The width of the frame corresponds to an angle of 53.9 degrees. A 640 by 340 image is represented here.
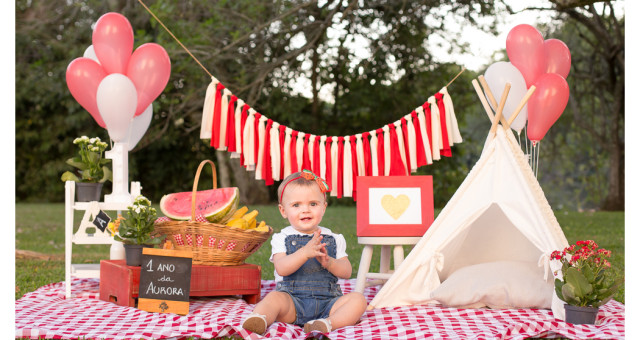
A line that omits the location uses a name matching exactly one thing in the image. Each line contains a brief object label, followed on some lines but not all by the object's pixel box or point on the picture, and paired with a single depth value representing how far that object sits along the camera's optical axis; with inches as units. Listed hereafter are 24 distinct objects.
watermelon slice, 157.4
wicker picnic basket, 154.2
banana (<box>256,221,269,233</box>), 162.5
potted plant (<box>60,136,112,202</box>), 176.6
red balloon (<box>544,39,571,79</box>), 186.1
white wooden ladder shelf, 170.7
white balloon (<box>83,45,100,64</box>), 192.1
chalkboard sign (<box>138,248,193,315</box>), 142.8
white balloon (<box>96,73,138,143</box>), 174.9
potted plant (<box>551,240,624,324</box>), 132.1
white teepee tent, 152.9
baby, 135.5
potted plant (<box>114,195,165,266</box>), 152.2
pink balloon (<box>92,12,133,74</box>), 180.9
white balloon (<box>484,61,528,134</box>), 176.6
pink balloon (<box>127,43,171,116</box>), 183.9
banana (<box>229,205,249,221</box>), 166.9
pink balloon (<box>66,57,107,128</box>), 181.6
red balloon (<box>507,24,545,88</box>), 177.5
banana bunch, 161.9
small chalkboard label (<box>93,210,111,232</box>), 173.0
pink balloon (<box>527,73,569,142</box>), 174.7
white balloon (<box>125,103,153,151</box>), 188.3
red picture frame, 167.0
